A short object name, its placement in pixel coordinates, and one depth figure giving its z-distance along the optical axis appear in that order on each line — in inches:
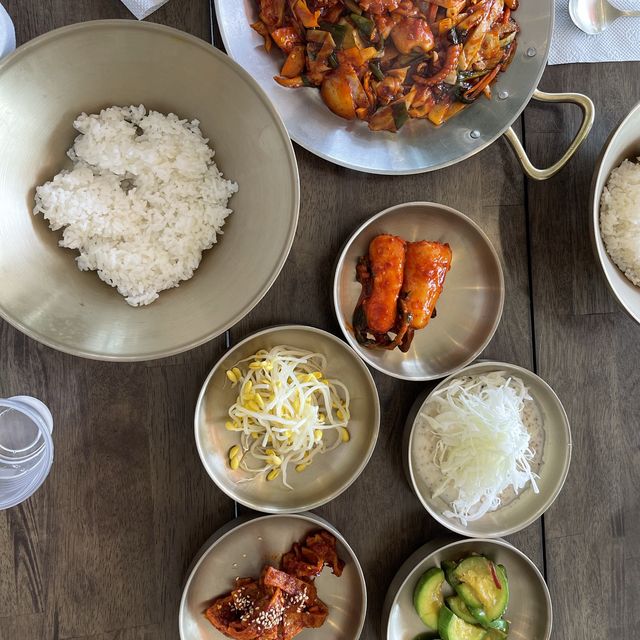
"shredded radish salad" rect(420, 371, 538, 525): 20.4
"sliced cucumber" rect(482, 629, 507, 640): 21.4
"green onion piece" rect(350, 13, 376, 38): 18.5
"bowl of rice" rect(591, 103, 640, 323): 19.7
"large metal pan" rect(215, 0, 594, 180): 19.2
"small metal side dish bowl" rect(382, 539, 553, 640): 20.7
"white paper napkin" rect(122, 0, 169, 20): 18.8
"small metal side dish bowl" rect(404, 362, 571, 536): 20.7
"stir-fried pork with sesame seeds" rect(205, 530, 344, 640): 19.5
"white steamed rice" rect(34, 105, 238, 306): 17.9
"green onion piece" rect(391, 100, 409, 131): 19.3
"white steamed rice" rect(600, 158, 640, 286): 20.1
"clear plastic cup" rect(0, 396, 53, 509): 18.3
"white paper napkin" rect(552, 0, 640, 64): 21.2
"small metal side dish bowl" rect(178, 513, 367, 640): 19.7
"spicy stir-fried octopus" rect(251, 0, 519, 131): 18.7
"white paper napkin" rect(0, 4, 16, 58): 17.3
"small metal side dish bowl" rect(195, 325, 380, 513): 19.6
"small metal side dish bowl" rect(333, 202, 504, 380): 20.3
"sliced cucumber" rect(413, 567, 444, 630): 20.8
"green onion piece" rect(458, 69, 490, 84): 19.4
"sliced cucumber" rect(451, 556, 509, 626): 20.9
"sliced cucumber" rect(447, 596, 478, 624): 21.1
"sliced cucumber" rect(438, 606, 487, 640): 20.8
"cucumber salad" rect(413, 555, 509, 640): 20.8
